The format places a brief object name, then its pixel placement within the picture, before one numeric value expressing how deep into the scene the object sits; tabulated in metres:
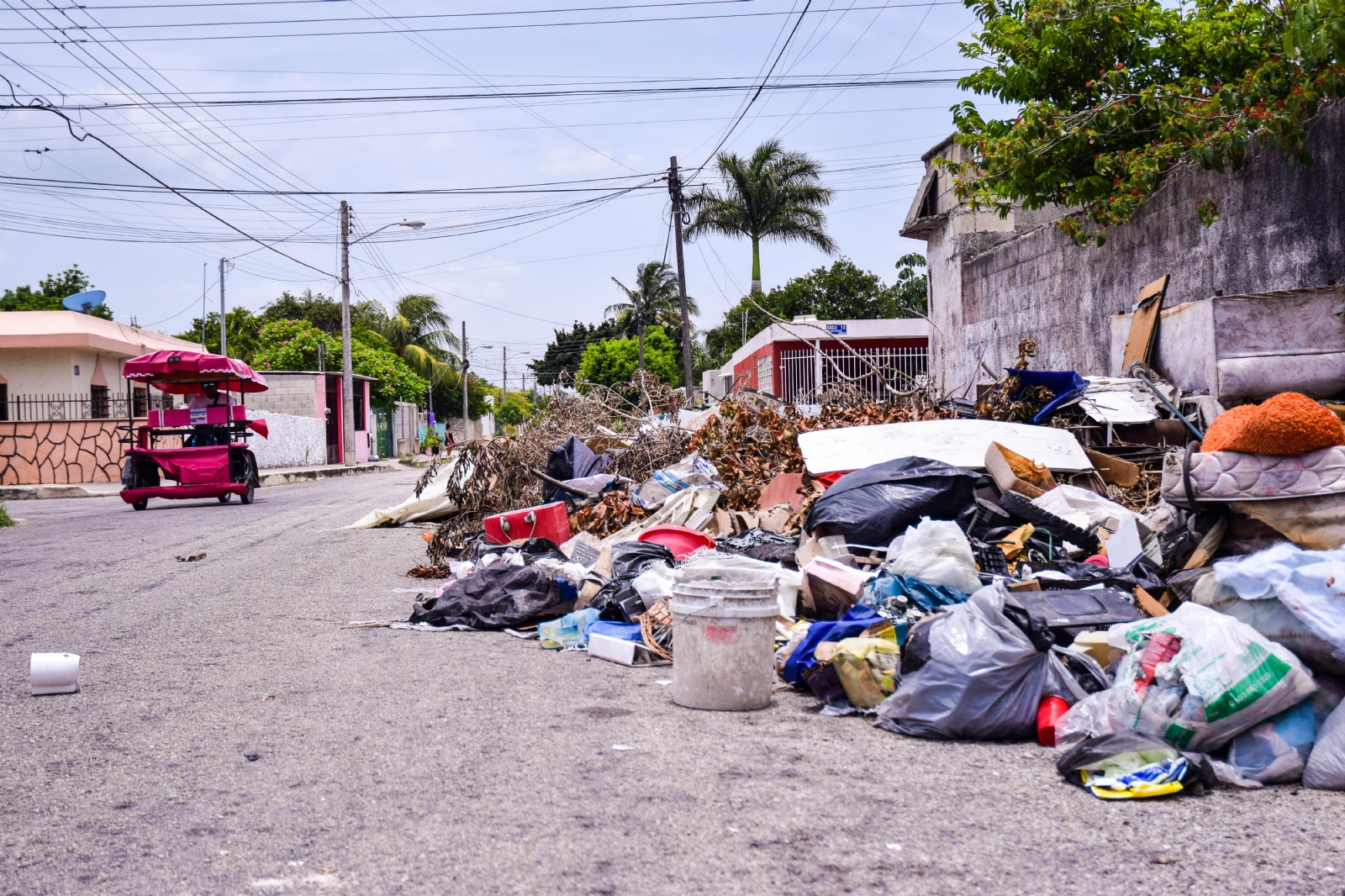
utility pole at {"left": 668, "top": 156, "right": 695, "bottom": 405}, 26.41
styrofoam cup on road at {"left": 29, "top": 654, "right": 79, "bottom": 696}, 4.66
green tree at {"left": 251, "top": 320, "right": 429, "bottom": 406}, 44.06
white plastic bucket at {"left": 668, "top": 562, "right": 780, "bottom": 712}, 4.41
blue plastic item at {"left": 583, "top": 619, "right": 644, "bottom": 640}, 5.61
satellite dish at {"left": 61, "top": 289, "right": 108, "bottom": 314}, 31.53
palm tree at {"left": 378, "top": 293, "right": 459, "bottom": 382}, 52.44
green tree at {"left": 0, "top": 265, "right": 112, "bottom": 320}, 44.53
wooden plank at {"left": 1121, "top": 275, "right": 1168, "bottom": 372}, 8.89
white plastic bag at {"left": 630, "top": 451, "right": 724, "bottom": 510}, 8.84
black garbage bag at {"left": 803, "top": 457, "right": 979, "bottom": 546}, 6.28
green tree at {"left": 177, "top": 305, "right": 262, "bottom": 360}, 52.88
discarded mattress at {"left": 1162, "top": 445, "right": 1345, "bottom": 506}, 4.76
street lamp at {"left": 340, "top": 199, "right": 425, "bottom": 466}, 30.61
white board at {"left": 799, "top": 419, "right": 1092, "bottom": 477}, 7.62
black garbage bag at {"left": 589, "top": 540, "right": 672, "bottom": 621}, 5.92
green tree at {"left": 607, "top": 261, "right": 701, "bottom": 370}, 55.25
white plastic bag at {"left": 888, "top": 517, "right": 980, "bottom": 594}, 5.20
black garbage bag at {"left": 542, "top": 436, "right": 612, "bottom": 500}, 9.98
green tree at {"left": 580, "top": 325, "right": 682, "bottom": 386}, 48.63
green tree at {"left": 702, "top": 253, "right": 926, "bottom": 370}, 46.72
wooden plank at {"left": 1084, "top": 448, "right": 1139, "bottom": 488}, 7.52
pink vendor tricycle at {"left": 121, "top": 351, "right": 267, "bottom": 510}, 15.76
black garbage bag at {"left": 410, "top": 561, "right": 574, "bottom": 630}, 6.23
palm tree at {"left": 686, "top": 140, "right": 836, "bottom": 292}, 39.25
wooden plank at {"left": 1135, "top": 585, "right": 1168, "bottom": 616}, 4.75
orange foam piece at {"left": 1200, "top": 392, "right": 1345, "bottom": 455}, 4.80
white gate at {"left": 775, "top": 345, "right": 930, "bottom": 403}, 24.52
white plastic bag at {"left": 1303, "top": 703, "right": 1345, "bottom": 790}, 3.30
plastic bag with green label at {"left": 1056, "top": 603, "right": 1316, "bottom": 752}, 3.39
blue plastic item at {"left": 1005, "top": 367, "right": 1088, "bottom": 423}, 8.50
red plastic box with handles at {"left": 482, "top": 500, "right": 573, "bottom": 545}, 8.51
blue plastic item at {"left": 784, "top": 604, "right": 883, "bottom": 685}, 4.79
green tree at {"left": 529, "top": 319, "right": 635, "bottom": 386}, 69.98
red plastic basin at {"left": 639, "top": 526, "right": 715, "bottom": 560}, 7.29
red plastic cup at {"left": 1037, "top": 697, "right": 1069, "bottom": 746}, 3.87
